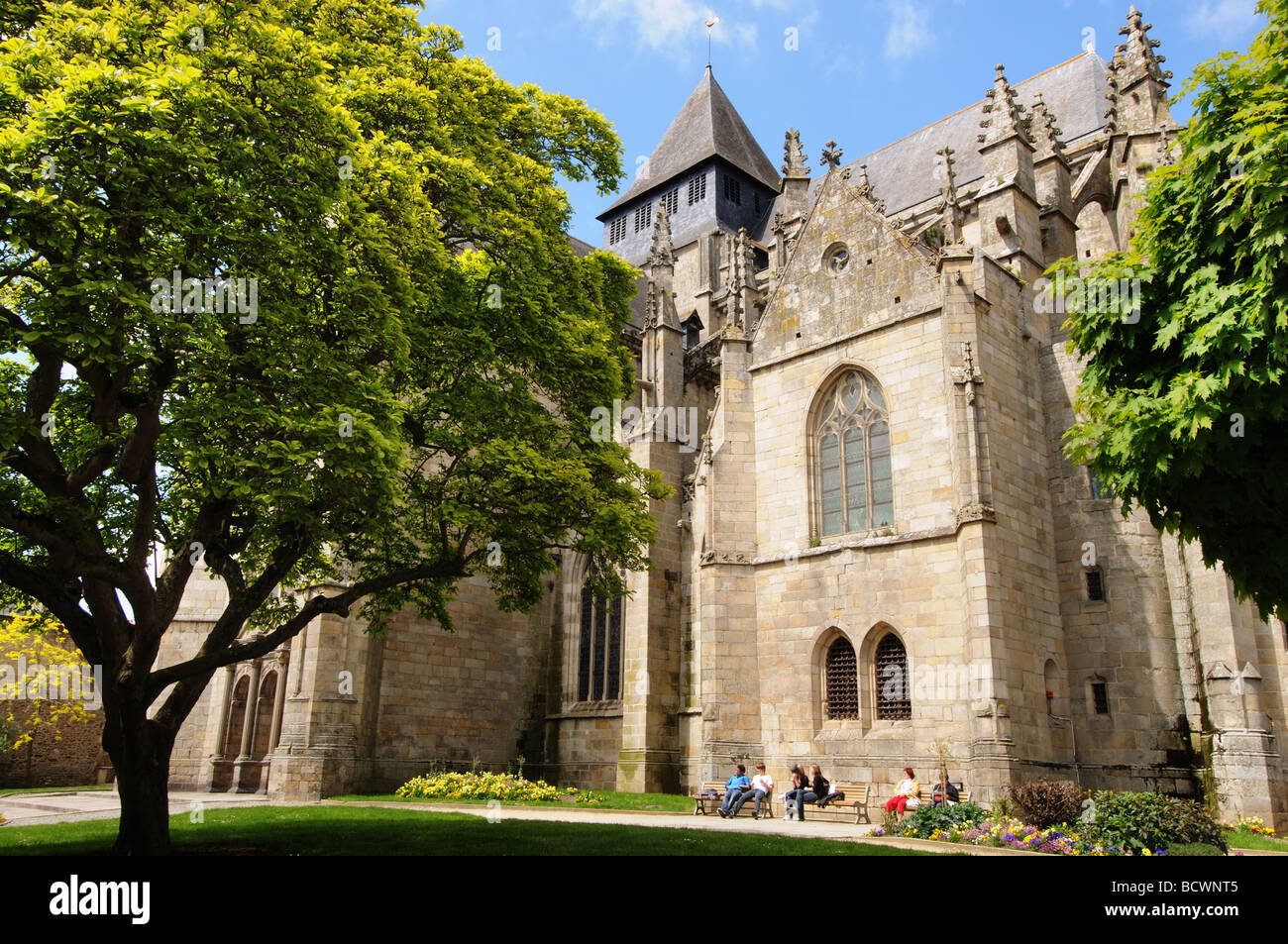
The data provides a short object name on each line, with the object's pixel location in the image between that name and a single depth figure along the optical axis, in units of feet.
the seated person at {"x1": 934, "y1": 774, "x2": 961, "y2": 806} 48.19
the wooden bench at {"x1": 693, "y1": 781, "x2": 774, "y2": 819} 55.31
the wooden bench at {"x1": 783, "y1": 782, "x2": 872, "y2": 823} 53.78
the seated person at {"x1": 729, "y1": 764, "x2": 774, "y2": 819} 52.84
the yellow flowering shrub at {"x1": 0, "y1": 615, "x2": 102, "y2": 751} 87.15
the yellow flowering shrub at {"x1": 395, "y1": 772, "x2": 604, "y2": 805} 63.10
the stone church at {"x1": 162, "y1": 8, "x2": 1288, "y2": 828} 54.03
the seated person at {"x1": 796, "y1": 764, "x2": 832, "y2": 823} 52.15
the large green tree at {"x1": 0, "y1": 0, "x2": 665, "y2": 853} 27.53
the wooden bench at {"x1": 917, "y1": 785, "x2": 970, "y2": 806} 50.02
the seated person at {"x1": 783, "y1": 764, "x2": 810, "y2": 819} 52.19
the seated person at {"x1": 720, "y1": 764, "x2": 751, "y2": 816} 53.26
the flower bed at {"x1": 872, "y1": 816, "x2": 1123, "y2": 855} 35.99
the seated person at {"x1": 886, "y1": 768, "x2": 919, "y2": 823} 47.70
